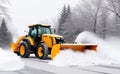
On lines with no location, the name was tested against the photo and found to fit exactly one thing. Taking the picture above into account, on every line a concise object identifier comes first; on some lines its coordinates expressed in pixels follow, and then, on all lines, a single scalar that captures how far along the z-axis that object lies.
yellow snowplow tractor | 14.49
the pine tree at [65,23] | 56.27
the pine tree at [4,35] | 64.54
